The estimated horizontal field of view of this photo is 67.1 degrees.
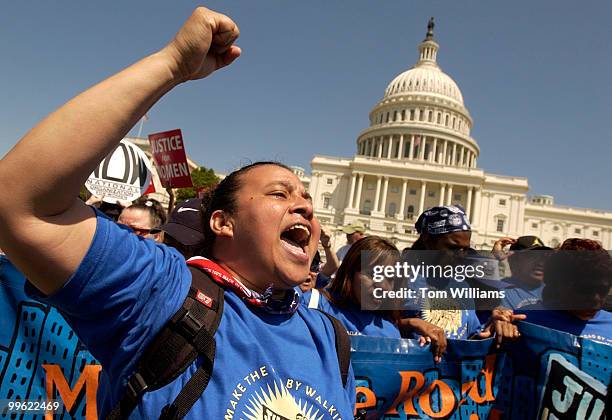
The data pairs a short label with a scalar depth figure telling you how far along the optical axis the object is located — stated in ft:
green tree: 159.12
